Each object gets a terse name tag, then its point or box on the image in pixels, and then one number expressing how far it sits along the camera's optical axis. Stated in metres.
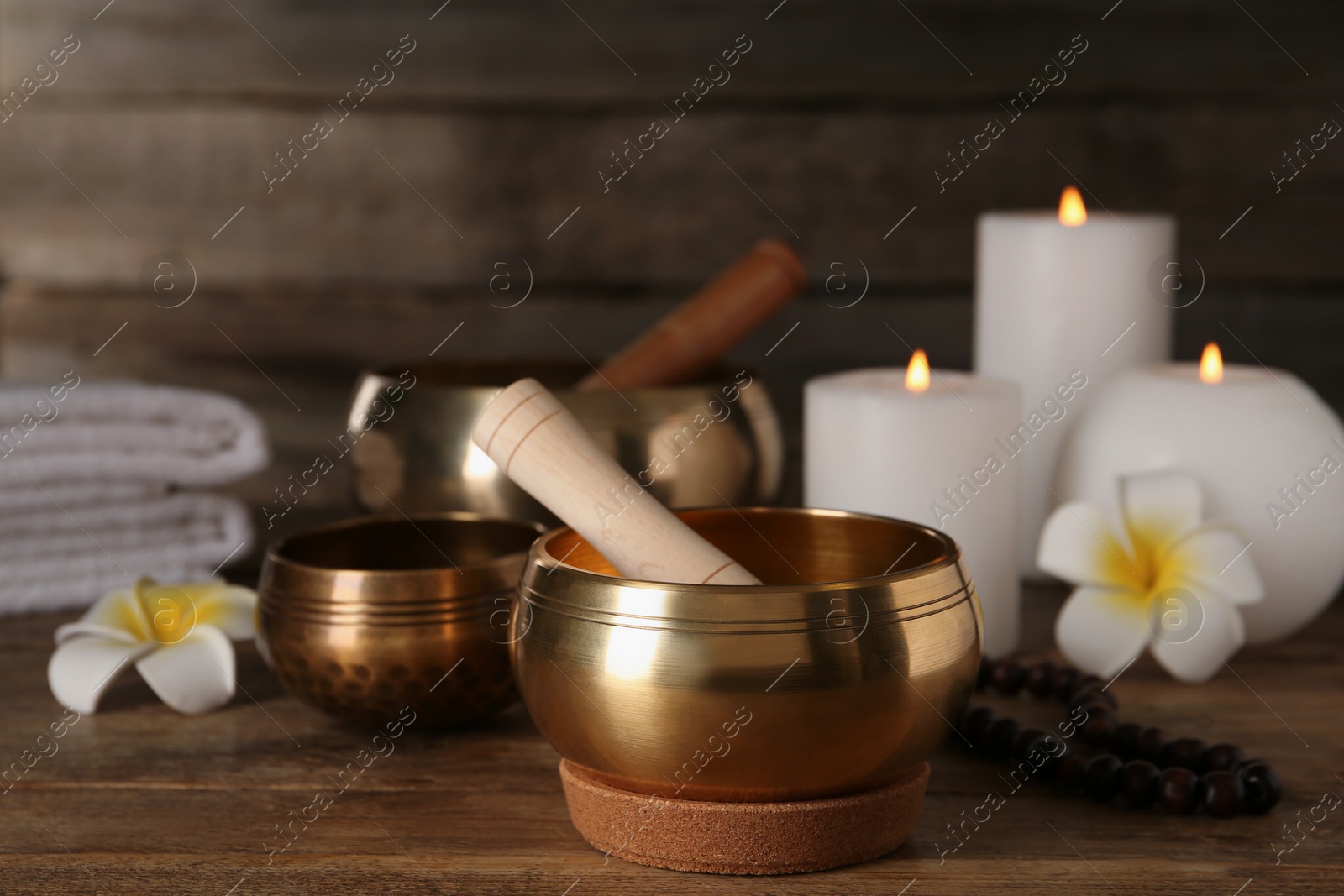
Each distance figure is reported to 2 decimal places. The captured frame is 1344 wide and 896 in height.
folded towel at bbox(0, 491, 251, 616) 0.95
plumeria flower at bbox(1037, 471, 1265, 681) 0.87
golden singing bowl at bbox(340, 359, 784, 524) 0.90
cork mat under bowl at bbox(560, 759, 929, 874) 0.74
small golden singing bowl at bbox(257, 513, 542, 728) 0.81
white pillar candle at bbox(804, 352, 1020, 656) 0.89
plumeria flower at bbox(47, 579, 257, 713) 0.85
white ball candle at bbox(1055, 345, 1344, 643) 0.89
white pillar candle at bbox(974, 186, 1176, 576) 0.96
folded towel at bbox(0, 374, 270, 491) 0.94
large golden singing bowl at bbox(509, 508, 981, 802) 0.73
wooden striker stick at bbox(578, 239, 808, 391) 0.94
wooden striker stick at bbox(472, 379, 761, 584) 0.77
